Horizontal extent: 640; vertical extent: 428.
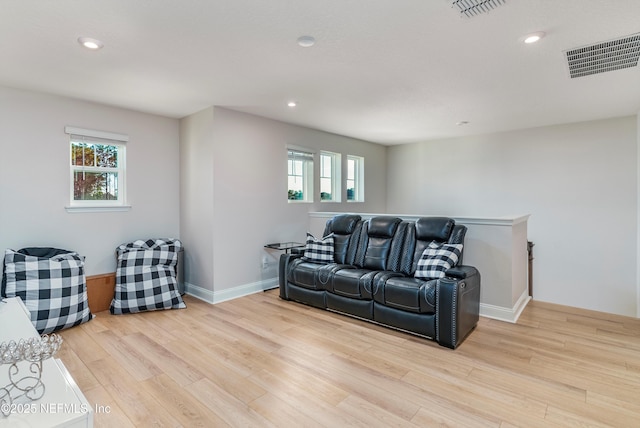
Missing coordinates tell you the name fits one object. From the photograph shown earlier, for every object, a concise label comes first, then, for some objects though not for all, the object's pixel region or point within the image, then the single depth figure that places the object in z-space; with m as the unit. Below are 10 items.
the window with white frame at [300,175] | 5.25
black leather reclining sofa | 3.01
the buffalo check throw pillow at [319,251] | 4.24
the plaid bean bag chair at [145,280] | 3.83
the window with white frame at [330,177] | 5.84
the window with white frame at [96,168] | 3.88
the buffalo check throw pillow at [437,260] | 3.28
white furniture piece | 1.14
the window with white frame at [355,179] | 6.41
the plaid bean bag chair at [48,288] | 3.15
